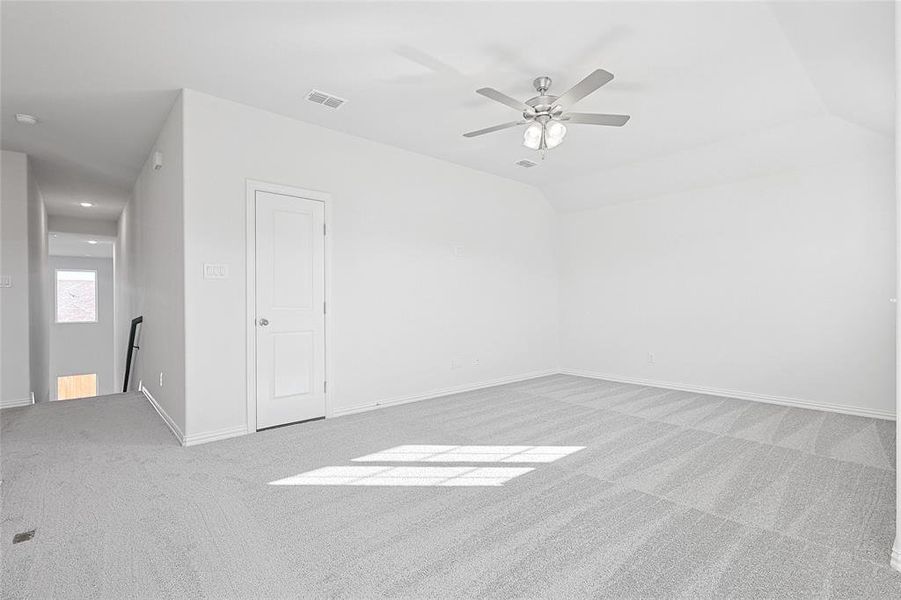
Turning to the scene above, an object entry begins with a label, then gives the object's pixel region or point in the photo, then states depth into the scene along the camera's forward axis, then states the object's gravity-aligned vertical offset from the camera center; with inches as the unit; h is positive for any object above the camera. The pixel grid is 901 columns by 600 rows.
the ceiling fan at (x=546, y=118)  118.0 +49.5
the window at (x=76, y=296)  418.3 -2.8
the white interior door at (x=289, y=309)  150.9 -5.7
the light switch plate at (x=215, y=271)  139.9 +7.1
